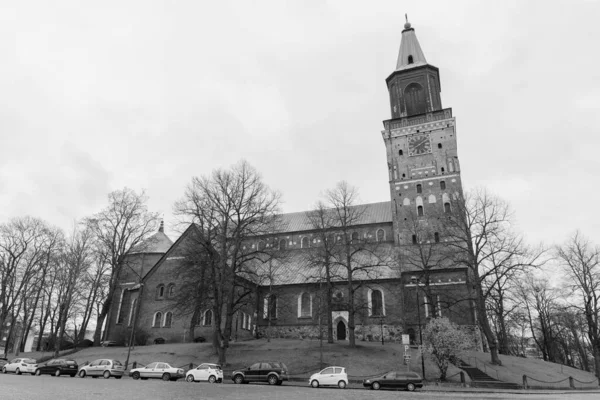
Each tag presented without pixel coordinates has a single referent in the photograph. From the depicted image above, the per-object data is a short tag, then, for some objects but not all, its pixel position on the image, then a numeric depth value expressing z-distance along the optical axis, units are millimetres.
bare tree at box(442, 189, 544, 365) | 32375
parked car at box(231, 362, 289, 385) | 25094
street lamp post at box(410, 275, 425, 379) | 27031
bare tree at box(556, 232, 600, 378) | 38656
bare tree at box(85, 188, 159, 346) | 45156
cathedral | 40969
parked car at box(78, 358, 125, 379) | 28000
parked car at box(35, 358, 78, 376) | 29094
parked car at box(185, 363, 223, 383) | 26000
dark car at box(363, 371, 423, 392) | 24203
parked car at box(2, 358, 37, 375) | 31698
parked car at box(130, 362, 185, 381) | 27203
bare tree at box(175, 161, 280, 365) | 34125
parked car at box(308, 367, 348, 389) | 24500
